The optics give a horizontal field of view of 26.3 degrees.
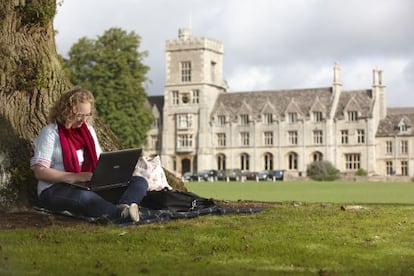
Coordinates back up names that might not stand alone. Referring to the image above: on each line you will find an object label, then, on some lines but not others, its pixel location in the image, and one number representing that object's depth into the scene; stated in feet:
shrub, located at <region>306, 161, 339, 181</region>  216.13
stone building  255.09
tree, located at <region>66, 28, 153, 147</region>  202.39
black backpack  30.60
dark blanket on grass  27.71
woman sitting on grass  27.99
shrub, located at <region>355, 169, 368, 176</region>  234.17
